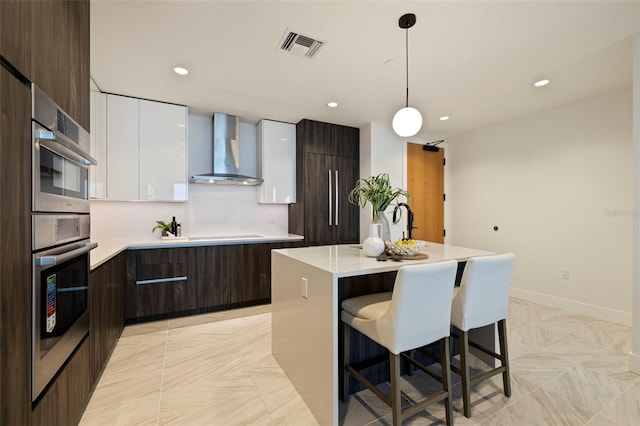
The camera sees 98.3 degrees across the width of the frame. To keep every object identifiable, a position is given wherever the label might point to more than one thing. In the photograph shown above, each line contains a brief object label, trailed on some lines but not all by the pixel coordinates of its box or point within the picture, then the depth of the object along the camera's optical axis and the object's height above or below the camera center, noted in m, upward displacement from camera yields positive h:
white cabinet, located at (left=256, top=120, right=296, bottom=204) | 3.82 +0.72
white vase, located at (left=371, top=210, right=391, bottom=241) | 2.00 -0.08
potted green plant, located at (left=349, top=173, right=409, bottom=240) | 1.94 +0.12
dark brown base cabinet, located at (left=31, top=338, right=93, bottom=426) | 1.08 -0.83
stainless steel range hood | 3.58 +0.81
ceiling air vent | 2.03 +1.29
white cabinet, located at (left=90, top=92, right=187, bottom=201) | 2.94 +0.71
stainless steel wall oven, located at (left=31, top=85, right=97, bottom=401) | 1.01 -0.10
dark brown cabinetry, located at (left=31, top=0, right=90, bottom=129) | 1.03 +0.69
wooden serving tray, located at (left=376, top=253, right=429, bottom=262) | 1.72 -0.29
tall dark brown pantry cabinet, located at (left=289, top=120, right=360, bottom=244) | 3.86 +0.42
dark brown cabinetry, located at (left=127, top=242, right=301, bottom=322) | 2.93 -0.77
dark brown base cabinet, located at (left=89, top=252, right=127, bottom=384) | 1.77 -0.73
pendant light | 2.08 +0.69
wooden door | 4.64 +0.37
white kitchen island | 1.45 -0.57
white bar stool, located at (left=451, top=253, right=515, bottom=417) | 1.60 -0.55
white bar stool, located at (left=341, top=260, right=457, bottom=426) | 1.35 -0.56
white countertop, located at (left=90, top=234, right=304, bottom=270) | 2.49 -0.33
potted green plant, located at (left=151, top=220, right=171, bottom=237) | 3.38 -0.18
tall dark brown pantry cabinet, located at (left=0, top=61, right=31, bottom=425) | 0.84 -0.12
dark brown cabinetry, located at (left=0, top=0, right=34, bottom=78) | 0.83 +0.57
